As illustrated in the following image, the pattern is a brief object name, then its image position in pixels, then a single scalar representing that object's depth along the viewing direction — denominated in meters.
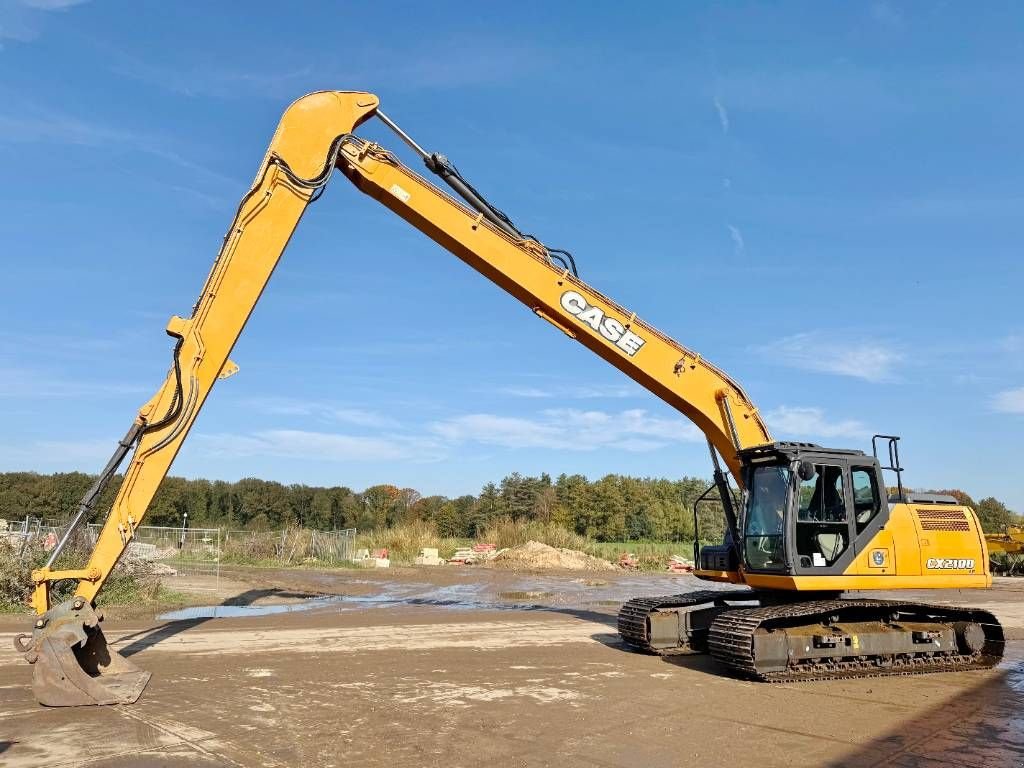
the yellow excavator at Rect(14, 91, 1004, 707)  9.03
